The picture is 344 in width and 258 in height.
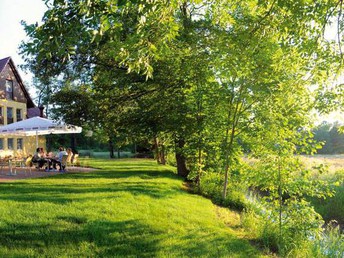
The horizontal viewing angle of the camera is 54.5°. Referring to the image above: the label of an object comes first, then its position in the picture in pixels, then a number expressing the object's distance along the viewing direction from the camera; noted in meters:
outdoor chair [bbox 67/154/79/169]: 17.55
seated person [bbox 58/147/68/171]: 16.40
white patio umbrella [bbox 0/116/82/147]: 14.89
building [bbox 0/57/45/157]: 30.97
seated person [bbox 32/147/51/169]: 16.95
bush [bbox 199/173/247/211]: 12.56
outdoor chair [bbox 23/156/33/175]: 15.48
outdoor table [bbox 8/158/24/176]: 14.39
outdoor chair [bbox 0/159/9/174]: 14.73
